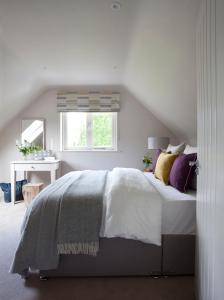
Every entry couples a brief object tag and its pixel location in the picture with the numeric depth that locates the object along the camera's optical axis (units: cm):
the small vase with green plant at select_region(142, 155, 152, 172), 444
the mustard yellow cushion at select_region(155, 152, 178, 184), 249
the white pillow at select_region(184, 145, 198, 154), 258
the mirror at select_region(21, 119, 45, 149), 473
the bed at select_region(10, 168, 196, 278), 189
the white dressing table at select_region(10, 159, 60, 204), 420
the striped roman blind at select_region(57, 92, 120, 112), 468
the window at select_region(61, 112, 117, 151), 486
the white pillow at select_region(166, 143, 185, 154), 305
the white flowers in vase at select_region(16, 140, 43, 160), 451
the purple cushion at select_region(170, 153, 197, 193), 211
